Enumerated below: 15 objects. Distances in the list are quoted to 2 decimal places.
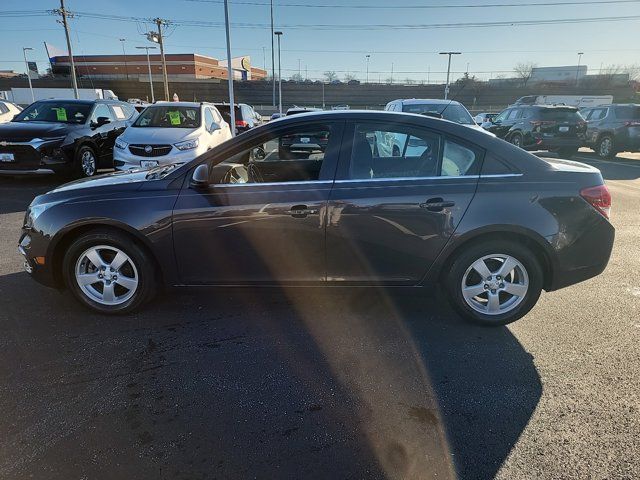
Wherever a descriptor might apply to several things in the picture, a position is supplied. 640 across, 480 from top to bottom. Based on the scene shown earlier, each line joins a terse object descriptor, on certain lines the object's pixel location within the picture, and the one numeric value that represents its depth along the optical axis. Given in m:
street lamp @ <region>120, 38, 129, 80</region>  82.41
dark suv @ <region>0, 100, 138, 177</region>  8.71
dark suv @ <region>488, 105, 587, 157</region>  14.02
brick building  81.19
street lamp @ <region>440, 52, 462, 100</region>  51.99
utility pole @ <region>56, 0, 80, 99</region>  36.09
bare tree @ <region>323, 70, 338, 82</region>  85.06
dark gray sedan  3.26
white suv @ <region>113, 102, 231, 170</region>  8.59
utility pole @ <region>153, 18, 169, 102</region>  43.01
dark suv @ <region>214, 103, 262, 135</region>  15.20
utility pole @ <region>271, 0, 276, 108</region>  35.07
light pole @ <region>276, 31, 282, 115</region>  39.41
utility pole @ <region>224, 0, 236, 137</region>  14.78
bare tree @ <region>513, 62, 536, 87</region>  74.75
